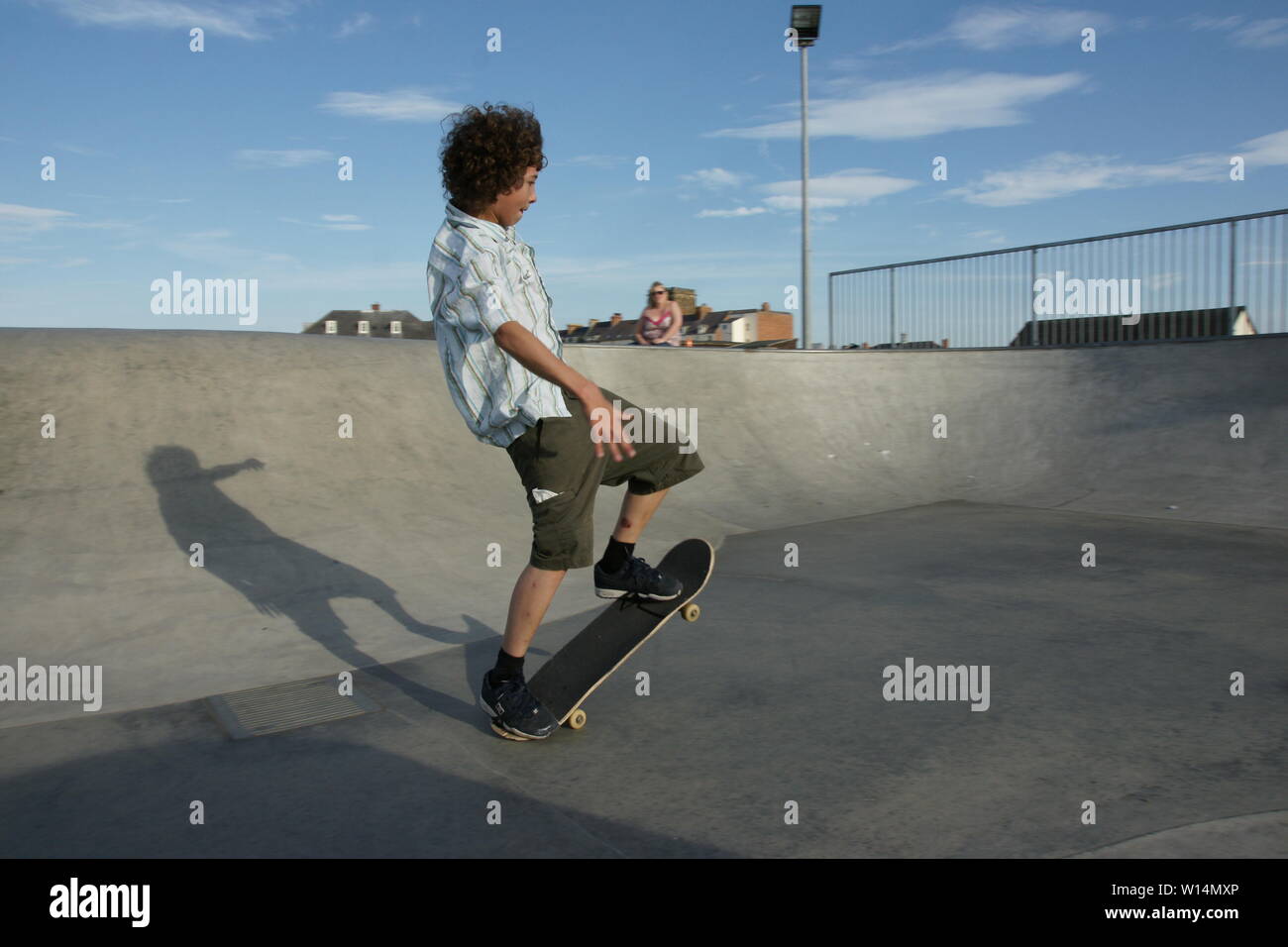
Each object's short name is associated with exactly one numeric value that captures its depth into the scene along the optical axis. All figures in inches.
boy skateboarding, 109.3
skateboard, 120.9
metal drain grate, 124.6
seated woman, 491.5
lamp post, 617.6
